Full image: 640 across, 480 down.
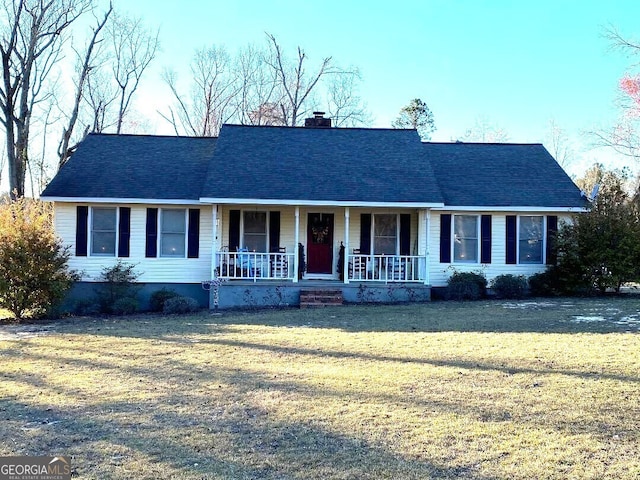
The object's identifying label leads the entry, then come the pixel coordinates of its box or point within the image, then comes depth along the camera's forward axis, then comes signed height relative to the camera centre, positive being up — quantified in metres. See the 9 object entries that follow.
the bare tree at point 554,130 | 43.38 +10.08
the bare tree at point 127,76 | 35.41 +11.66
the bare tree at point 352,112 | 41.38 +11.10
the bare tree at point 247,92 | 41.00 +12.55
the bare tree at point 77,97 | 30.66 +9.08
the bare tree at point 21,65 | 25.02 +8.78
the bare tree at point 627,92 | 24.91 +7.71
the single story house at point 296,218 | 15.78 +1.19
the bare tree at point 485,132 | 44.22 +10.25
